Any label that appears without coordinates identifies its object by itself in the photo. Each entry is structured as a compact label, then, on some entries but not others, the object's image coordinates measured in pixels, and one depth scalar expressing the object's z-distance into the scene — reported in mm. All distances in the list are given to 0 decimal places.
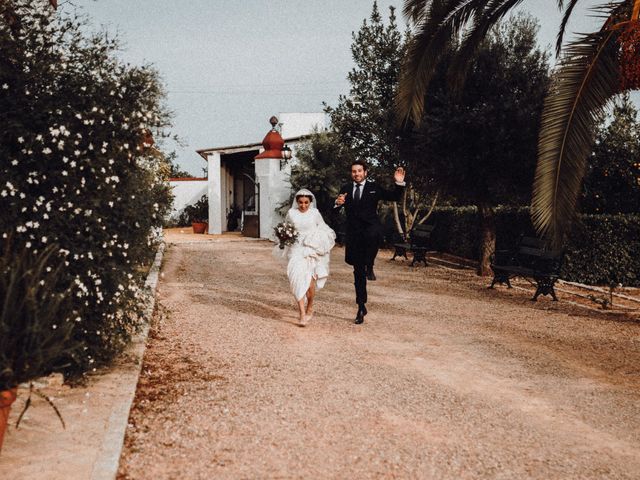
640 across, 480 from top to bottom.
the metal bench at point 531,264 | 10375
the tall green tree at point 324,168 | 20719
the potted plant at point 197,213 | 30881
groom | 8297
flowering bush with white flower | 4711
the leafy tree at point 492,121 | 11938
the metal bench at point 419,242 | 15812
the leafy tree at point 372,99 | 19703
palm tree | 6098
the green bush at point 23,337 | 3016
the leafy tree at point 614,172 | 13766
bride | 8102
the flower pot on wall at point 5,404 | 3133
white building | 22562
